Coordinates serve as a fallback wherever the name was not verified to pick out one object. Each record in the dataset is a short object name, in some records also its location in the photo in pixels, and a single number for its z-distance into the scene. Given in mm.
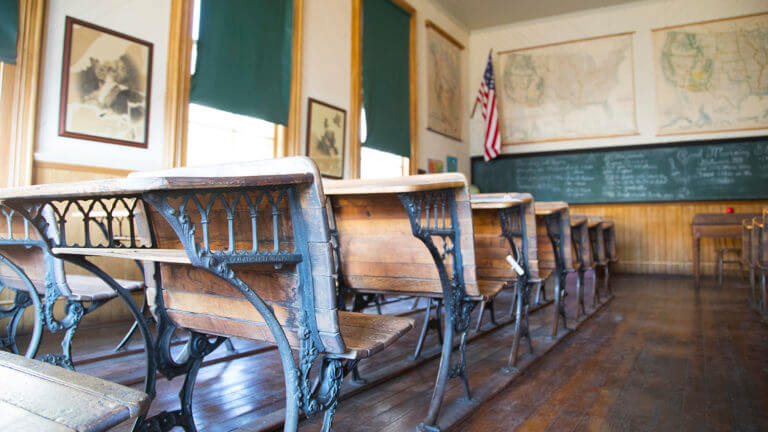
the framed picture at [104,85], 2961
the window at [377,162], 5711
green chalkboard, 6559
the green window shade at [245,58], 3834
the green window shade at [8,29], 2645
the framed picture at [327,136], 4898
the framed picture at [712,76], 6594
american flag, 7625
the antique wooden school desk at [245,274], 789
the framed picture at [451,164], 7454
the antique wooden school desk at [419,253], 1420
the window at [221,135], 3801
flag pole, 7862
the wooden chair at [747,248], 3904
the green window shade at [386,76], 5793
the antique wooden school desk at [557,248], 2623
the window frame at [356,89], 5453
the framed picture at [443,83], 7074
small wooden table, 5411
